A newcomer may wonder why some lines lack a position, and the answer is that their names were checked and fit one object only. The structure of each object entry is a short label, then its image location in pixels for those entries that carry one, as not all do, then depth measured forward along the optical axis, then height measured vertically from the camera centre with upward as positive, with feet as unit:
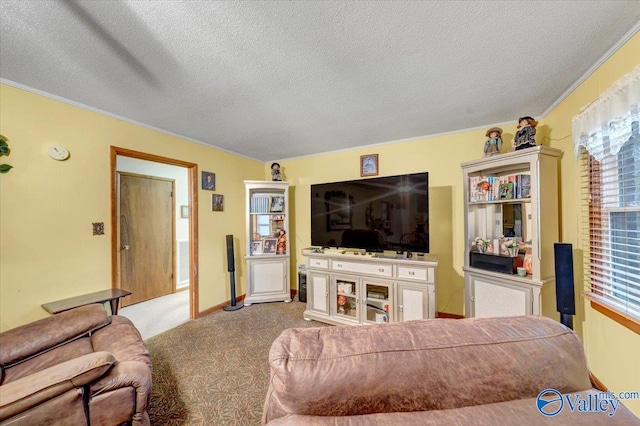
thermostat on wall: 6.56 +1.86
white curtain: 4.33 +1.96
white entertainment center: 7.98 -2.68
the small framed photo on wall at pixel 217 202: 11.22 +0.70
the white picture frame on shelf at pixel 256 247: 12.17 -1.58
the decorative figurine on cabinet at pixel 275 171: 12.75 +2.41
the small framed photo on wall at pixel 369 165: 11.06 +2.39
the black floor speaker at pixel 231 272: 11.20 -2.63
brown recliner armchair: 3.38 -2.74
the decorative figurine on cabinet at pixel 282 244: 12.28 -1.44
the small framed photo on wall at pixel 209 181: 10.82 +1.67
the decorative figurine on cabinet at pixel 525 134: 6.96 +2.38
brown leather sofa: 2.18 -1.60
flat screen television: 8.48 +0.08
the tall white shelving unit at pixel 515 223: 6.54 -0.29
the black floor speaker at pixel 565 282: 5.66 -1.65
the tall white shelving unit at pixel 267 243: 11.76 -1.37
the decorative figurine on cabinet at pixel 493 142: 7.70 +2.35
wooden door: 11.91 -1.00
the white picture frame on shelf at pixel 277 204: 12.34 +0.64
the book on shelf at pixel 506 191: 7.29 +0.73
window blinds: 4.59 +0.35
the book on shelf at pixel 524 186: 6.97 +0.83
